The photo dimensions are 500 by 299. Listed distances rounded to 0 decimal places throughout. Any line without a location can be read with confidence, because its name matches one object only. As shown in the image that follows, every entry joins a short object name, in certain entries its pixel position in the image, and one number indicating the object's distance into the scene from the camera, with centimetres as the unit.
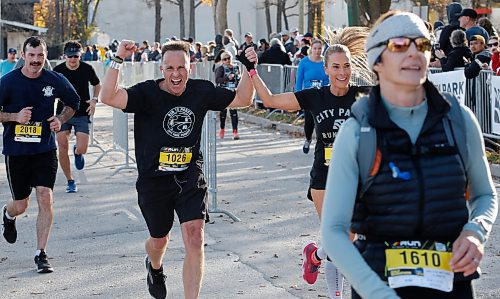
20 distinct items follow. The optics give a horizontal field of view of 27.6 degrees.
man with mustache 906
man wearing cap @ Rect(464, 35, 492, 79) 1429
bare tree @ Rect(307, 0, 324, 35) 5116
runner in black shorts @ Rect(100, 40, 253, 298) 687
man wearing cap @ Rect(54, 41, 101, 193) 1379
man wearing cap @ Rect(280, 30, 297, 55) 2825
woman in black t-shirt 737
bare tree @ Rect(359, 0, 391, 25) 2395
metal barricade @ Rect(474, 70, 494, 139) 1438
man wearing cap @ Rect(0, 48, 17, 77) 2675
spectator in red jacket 1425
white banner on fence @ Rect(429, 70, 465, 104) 1471
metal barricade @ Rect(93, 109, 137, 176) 1611
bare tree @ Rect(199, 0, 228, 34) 4196
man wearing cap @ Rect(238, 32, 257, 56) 2619
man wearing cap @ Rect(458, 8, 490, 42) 1628
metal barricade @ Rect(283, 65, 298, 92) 2298
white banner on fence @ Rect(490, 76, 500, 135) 1403
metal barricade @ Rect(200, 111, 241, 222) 1149
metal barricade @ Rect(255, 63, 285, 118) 2378
